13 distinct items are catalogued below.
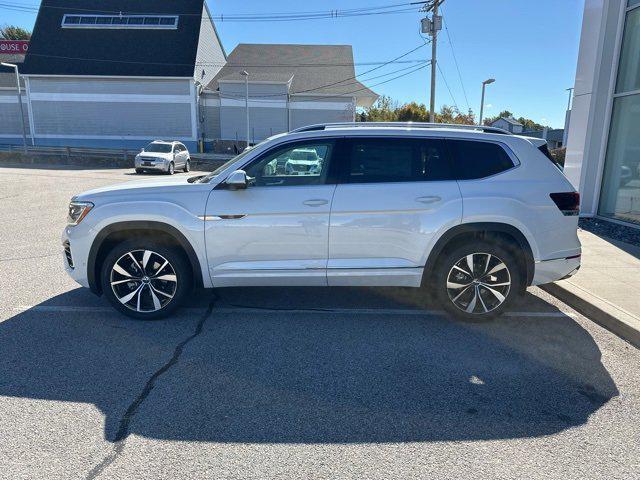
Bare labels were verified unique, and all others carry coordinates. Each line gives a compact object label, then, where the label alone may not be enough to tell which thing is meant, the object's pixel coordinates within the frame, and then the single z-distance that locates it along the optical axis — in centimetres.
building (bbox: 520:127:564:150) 4817
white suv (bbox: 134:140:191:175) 2317
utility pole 2431
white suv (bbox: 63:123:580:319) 448
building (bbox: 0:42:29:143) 3625
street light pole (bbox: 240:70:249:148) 3202
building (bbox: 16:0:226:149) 3406
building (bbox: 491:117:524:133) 6004
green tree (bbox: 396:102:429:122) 4175
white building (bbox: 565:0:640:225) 953
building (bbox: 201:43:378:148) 3484
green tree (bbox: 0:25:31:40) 6322
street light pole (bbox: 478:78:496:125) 2853
